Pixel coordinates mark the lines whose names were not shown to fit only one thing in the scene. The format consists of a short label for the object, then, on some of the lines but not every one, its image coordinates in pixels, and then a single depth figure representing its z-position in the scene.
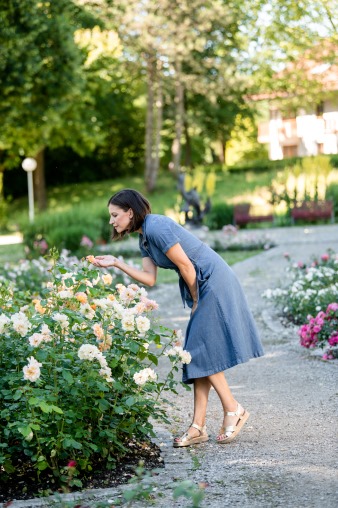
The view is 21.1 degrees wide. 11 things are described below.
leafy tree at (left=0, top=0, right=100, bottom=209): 22.89
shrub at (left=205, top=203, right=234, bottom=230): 24.50
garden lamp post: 28.44
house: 60.57
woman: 4.92
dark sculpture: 22.75
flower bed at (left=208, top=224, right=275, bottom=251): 19.53
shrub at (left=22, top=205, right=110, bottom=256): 17.39
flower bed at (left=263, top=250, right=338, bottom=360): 7.67
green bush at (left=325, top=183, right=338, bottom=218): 25.22
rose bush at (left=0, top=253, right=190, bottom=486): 4.21
